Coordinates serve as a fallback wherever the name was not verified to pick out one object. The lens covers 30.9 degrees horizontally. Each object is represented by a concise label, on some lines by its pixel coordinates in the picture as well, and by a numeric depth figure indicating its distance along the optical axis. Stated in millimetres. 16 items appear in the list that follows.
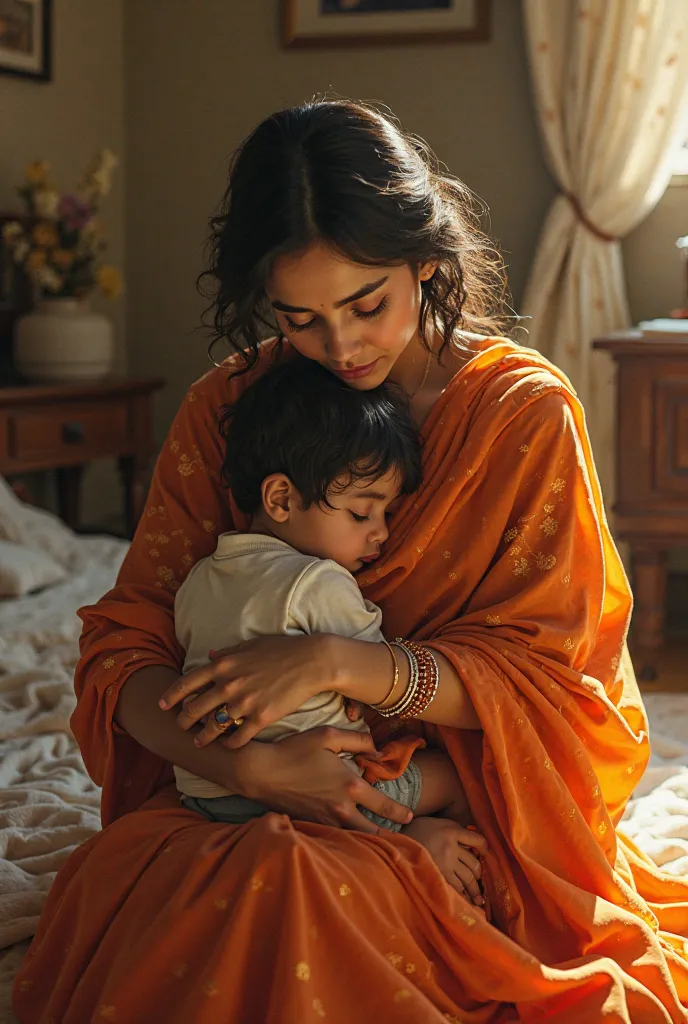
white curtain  3926
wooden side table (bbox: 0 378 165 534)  3830
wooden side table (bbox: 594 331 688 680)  3336
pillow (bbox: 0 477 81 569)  3391
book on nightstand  3373
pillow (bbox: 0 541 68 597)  3150
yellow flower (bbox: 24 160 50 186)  4023
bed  1889
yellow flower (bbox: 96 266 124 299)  4172
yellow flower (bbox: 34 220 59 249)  4027
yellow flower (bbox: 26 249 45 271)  4023
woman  1330
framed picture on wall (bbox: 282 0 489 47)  4281
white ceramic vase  4047
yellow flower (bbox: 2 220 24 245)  3975
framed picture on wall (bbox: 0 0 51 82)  4180
